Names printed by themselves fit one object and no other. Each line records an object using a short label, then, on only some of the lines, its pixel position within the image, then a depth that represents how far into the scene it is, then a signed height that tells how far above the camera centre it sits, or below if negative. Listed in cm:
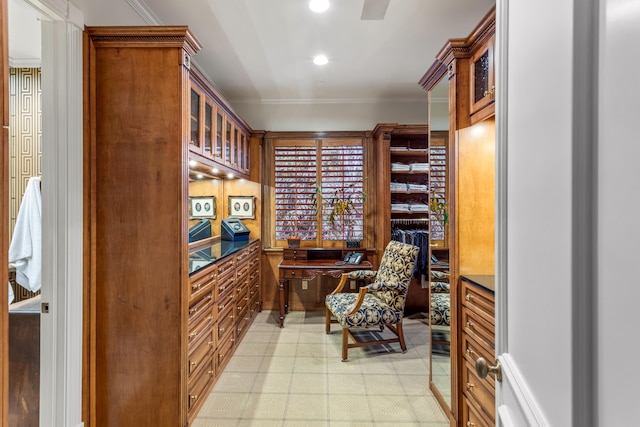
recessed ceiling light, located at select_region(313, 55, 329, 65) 317 +150
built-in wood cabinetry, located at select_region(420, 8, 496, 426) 190 +4
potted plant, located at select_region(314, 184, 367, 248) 424 +4
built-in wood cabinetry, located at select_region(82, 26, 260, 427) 187 -14
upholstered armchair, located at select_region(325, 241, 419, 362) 296 -89
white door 42 +0
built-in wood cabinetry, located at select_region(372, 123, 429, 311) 405 +27
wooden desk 381 -65
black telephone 391 -57
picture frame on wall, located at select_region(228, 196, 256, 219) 420 +7
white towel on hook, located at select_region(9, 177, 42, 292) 252 -28
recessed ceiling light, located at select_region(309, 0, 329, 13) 231 +148
